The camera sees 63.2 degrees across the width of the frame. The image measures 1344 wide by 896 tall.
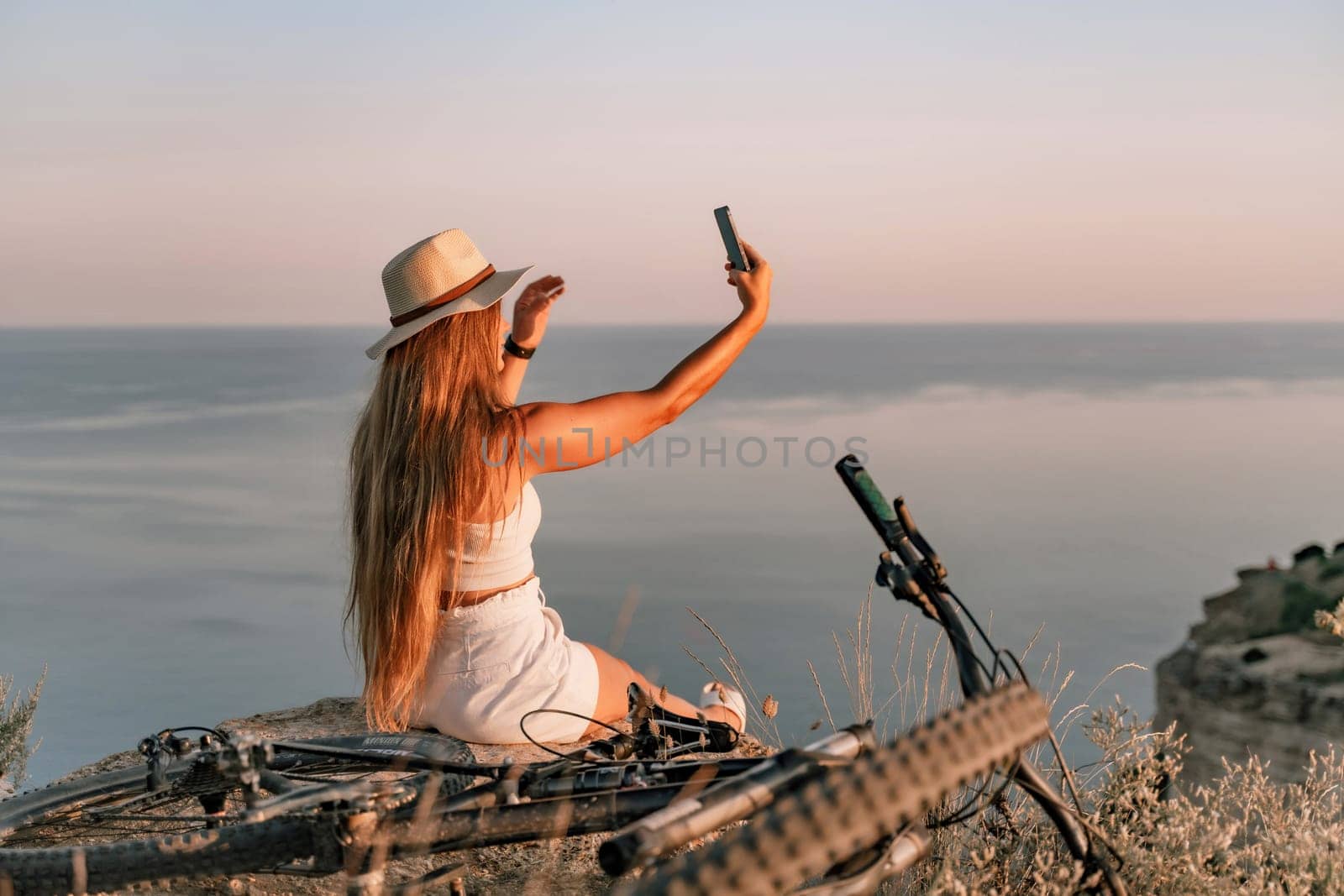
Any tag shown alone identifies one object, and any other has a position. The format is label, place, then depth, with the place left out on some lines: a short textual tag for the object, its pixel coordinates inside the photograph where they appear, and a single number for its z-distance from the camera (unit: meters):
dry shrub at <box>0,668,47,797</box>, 4.56
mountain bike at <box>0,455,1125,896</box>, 1.24
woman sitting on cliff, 3.08
